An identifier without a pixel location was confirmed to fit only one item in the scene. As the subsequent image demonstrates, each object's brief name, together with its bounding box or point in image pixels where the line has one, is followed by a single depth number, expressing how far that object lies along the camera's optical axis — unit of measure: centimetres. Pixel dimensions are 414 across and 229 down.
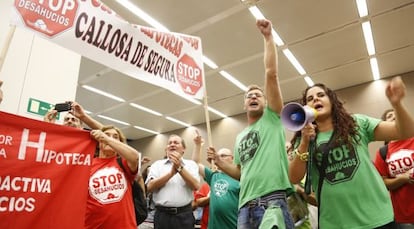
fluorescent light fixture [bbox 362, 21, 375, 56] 472
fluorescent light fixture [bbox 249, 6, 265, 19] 425
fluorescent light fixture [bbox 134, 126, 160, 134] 948
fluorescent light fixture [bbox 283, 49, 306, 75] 539
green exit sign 279
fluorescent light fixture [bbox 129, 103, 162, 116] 762
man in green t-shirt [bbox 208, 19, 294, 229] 156
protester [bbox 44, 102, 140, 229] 190
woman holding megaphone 128
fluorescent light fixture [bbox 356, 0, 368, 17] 417
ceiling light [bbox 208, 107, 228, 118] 811
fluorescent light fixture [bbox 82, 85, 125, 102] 662
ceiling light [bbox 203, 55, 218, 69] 555
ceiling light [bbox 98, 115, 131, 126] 856
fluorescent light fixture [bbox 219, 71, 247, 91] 611
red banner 155
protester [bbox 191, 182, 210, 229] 346
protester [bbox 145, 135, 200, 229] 273
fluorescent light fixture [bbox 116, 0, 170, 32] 412
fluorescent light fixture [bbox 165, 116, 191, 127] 866
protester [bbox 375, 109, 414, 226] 238
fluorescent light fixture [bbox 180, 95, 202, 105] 741
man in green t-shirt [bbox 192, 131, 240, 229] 258
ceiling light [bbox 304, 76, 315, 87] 644
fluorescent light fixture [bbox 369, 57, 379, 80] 581
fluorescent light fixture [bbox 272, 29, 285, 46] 484
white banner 187
